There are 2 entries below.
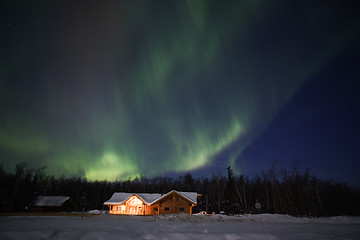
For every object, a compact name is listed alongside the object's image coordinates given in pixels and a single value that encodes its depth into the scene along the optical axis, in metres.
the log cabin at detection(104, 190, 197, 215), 47.97
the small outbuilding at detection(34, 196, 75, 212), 55.85
